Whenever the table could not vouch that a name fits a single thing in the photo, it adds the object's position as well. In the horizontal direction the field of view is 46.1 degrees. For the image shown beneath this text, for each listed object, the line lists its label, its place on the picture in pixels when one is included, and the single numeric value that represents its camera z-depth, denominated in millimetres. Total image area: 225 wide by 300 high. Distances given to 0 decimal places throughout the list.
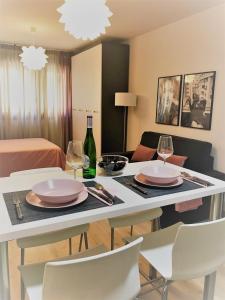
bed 3898
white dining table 1062
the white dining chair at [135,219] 1819
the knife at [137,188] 1423
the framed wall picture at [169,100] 3709
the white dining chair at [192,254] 1149
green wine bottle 1660
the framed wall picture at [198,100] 3188
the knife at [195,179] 1592
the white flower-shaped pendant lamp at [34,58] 3746
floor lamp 4398
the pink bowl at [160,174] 1531
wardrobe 4625
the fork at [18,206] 1130
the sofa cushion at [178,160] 3062
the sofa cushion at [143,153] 3672
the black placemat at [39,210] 1126
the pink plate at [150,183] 1524
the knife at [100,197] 1291
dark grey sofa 2715
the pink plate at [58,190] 1228
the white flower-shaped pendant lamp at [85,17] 1661
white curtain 5520
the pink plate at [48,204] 1224
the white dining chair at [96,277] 890
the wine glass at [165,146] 1793
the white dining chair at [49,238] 1576
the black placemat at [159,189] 1422
